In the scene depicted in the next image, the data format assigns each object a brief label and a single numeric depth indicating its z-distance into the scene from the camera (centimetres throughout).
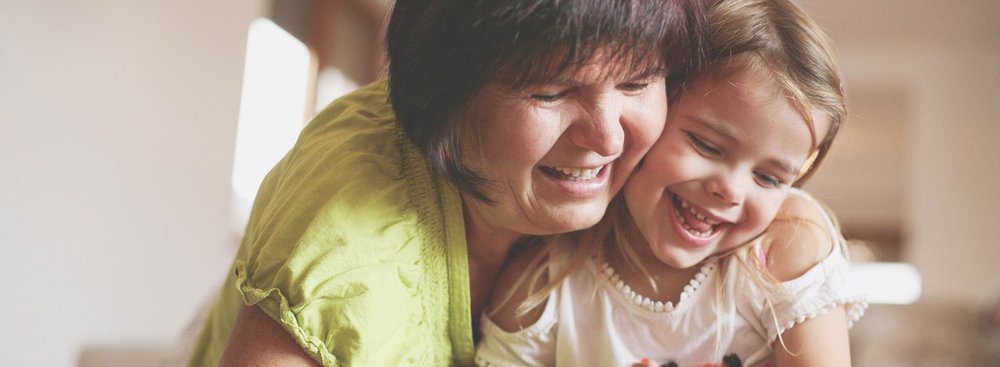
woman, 89
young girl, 108
